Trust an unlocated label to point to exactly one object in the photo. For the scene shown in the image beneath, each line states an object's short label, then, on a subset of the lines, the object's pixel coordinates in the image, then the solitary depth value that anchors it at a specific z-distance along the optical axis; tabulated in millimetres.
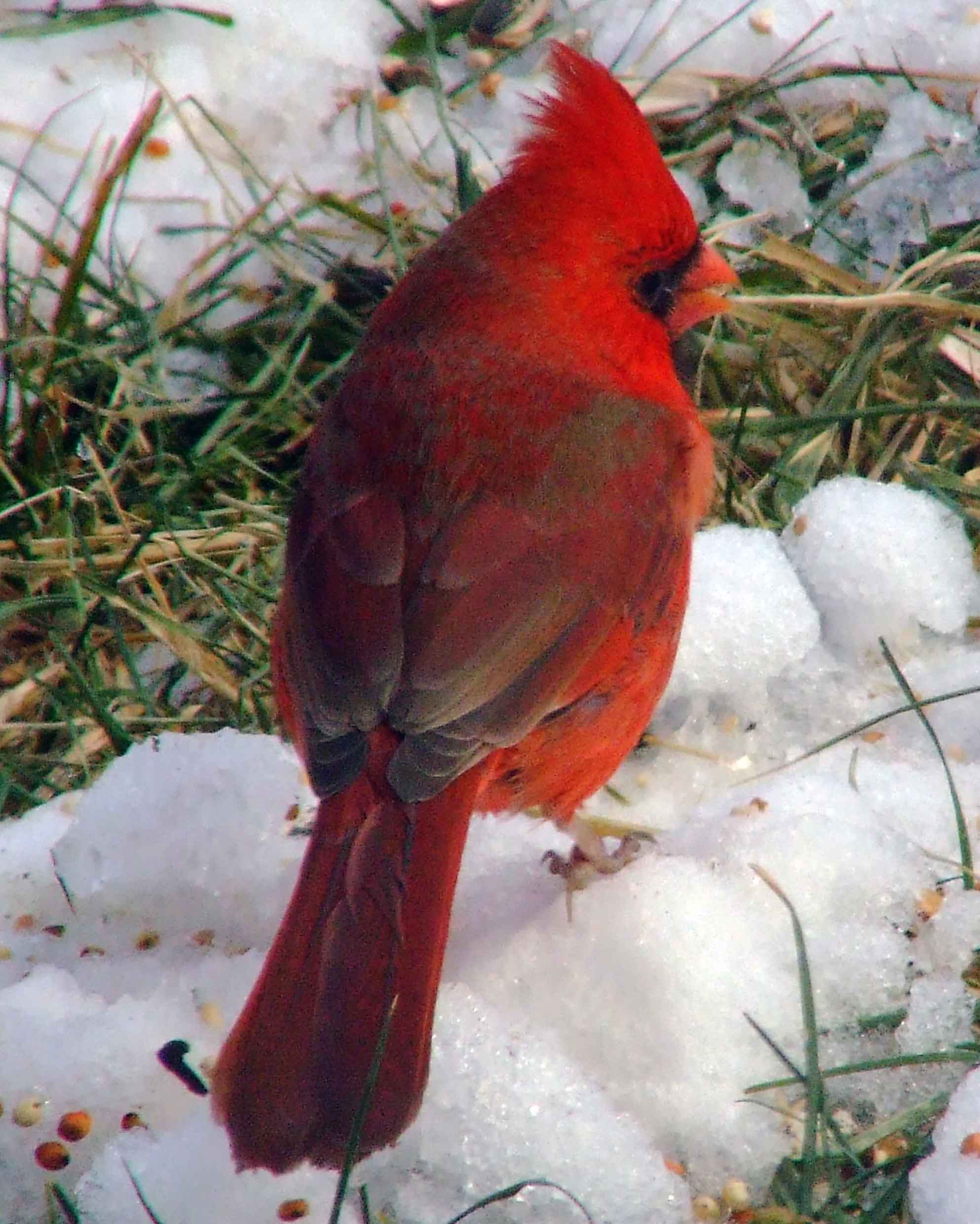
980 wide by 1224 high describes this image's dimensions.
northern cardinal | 3090
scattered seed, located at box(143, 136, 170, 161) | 3286
